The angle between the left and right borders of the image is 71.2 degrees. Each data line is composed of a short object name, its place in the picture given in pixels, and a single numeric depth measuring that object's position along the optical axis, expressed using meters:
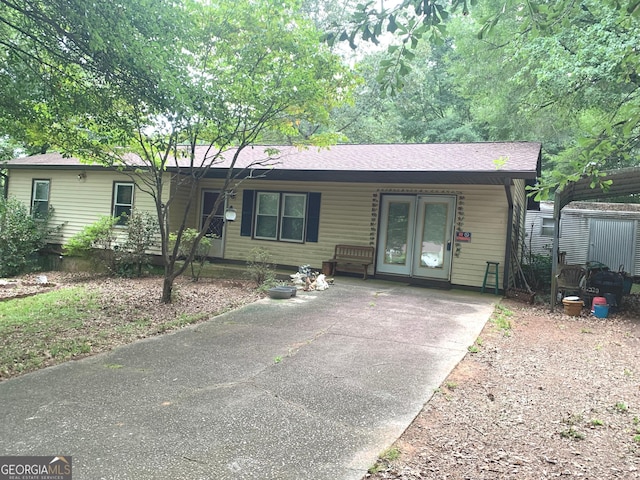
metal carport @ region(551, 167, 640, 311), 7.53
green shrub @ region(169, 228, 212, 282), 10.31
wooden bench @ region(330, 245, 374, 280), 10.90
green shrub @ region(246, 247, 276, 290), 9.65
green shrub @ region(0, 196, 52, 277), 12.71
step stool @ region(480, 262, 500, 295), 9.57
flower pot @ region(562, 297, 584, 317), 8.14
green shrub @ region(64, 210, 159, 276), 11.55
